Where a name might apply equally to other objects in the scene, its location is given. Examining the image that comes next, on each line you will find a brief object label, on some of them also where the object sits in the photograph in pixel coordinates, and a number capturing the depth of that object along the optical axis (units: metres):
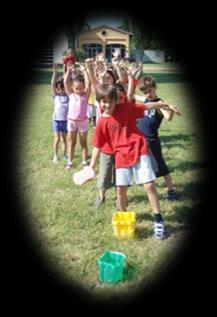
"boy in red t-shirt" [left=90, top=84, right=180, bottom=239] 3.33
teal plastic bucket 2.87
